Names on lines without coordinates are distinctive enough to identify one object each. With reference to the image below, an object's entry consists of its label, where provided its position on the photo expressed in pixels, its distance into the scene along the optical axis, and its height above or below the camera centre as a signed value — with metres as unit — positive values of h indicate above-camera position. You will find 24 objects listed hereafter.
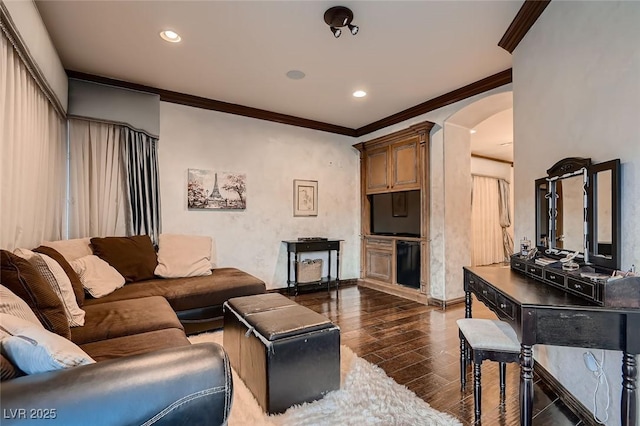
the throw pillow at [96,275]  2.53 -0.51
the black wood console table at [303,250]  4.62 -0.51
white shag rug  1.70 -1.12
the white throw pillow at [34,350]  0.93 -0.41
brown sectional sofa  0.85 -0.52
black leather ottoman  1.79 -0.85
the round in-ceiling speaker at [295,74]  3.33 +1.55
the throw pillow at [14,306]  1.16 -0.35
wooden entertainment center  4.25 +0.43
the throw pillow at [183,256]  3.31 -0.44
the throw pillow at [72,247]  2.62 -0.28
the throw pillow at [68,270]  2.17 -0.38
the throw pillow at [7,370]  0.87 -0.44
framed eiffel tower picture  4.05 +0.36
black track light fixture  2.29 +1.49
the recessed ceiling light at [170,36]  2.60 +1.54
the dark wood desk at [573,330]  1.30 -0.49
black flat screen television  4.50 +0.05
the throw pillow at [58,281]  1.84 -0.40
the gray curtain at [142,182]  3.56 +0.40
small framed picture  4.90 +0.30
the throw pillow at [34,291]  1.44 -0.36
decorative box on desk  1.30 -0.32
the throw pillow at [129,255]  3.02 -0.39
